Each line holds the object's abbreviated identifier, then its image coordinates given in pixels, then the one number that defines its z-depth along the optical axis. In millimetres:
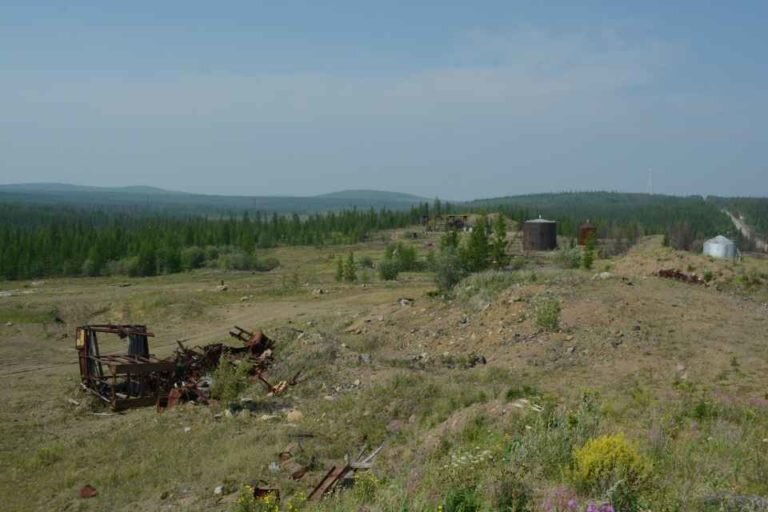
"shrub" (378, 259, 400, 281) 43844
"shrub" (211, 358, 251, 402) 13914
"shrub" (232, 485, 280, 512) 7250
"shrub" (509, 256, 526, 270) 42156
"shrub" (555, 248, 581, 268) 39844
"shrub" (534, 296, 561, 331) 16453
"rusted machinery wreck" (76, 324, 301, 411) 14602
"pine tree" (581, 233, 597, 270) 34594
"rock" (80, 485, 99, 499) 9844
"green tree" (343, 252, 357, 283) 42344
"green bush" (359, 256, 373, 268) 53641
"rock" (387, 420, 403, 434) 10609
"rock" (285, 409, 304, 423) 12070
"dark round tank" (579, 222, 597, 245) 61816
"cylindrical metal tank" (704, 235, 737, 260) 38500
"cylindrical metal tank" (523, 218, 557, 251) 64375
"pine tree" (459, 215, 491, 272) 39531
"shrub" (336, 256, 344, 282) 44000
